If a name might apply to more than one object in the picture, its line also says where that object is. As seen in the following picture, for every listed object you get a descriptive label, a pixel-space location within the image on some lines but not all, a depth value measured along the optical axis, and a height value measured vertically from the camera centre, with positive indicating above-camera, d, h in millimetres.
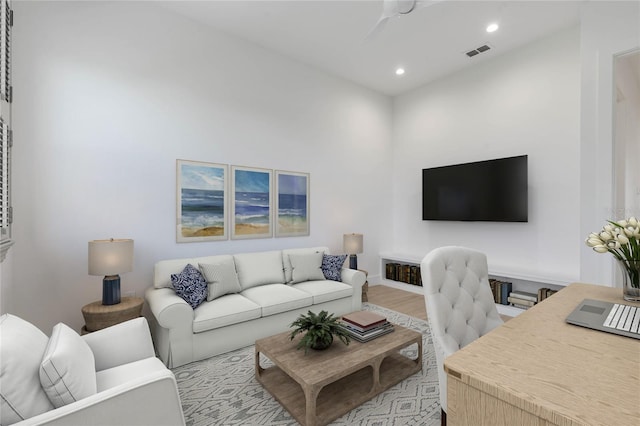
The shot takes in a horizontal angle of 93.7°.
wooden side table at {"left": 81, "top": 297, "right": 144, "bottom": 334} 2387 -831
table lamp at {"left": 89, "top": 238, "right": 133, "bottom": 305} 2494 -428
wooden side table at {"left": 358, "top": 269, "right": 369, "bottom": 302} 4297 -1165
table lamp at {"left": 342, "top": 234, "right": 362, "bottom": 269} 4410 -498
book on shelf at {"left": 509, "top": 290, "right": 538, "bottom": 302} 3602 -1014
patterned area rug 1886 -1303
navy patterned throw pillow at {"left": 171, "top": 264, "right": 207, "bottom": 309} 2797 -705
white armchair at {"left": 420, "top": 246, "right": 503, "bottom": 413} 1345 -430
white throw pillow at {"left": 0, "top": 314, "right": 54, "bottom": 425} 1031 -600
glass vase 1357 -304
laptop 1059 -412
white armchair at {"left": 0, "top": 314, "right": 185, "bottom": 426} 1062 -707
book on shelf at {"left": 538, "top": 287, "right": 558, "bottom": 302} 3480 -933
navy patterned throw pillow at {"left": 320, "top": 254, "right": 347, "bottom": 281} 3896 -711
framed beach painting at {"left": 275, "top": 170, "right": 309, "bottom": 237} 4156 +125
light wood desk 668 -434
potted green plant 2070 -840
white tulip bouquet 1301 -145
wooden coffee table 1821 -1100
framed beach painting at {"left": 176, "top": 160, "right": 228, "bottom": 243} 3378 +126
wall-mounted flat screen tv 3873 +305
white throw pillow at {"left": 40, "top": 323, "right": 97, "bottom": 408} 1154 -655
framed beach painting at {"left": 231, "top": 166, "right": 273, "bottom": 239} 3756 +123
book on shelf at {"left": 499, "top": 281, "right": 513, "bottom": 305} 3838 -1017
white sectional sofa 2535 -887
